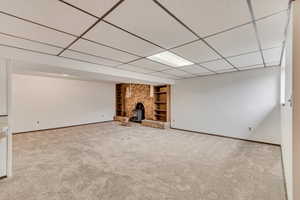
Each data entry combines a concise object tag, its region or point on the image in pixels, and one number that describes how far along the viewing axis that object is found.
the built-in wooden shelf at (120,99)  9.05
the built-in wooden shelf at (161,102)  7.12
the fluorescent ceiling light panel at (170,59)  3.04
